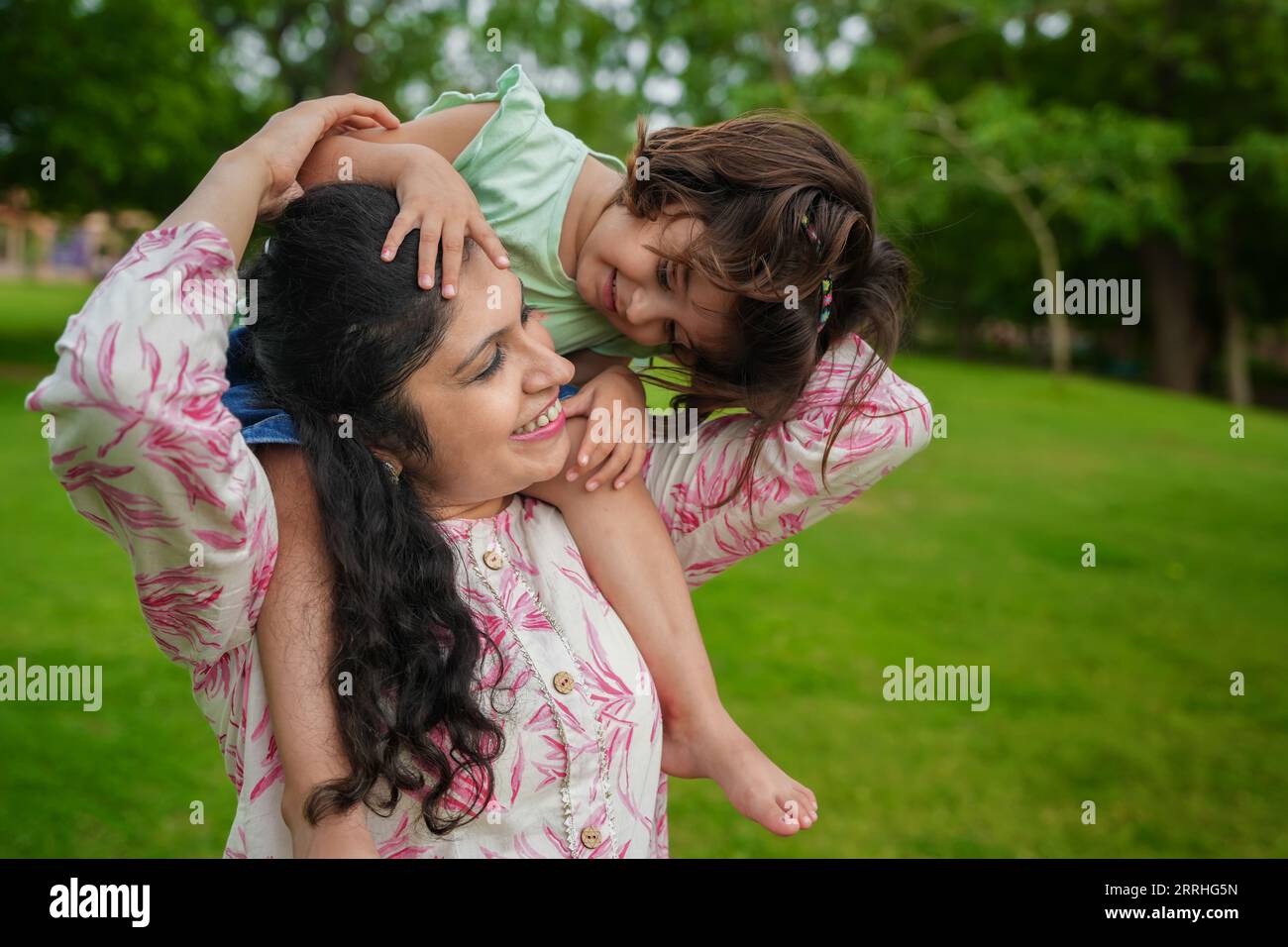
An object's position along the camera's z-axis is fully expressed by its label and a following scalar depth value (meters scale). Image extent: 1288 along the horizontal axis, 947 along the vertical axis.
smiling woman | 1.46
